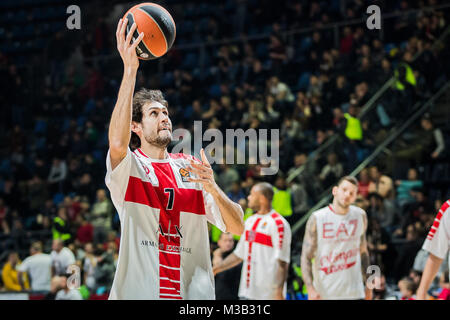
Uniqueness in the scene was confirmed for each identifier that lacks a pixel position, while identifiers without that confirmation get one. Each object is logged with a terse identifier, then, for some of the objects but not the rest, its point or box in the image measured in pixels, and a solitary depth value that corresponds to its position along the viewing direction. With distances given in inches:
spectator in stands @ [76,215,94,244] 494.6
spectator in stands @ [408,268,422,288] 334.1
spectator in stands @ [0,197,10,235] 556.1
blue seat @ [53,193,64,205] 571.9
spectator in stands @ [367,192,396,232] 414.9
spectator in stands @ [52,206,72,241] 502.3
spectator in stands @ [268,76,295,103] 539.5
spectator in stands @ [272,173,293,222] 441.1
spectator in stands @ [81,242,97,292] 441.6
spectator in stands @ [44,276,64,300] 370.0
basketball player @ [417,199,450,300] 210.9
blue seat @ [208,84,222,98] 598.0
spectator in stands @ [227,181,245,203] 456.0
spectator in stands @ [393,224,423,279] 374.6
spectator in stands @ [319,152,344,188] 446.9
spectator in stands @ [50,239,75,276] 442.6
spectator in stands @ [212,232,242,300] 335.3
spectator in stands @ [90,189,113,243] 500.1
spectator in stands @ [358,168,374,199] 431.0
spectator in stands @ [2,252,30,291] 474.0
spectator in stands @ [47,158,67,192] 585.3
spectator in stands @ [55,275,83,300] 362.9
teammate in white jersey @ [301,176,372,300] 295.9
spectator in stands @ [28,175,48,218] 579.5
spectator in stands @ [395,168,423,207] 441.7
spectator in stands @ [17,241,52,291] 454.3
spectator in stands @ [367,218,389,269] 375.7
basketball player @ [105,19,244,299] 151.3
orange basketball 175.9
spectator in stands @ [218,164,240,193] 474.9
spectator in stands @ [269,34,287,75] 581.3
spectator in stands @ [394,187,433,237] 408.8
